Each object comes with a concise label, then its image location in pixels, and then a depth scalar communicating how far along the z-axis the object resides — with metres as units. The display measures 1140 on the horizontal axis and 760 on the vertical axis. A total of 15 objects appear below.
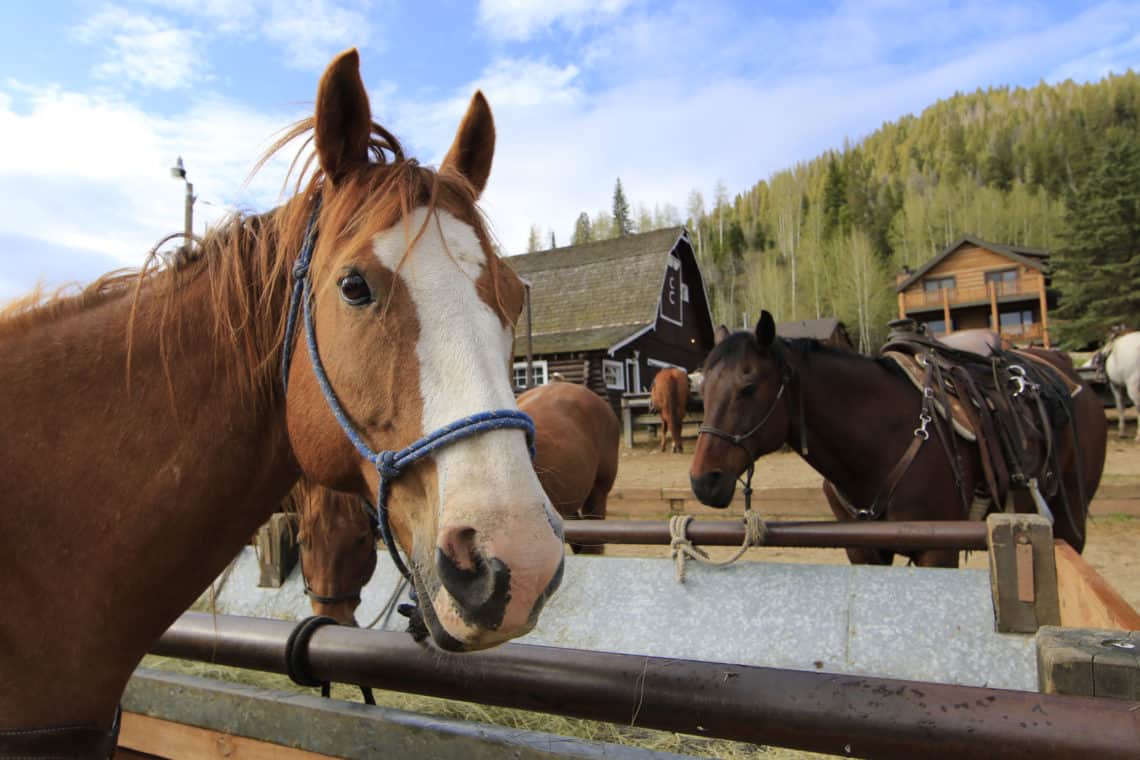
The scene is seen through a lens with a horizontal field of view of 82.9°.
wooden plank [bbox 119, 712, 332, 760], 1.54
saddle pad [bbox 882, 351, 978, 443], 3.36
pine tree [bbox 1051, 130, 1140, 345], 33.50
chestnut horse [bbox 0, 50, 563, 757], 1.03
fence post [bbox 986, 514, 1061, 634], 2.00
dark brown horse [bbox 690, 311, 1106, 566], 3.29
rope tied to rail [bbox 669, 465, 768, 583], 2.82
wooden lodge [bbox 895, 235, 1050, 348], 39.09
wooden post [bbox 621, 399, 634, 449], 14.89
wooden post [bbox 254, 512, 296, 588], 3.73
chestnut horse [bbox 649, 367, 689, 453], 13.27
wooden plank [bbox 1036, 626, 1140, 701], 0.85
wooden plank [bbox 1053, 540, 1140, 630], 1.44
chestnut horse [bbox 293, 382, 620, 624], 2.83
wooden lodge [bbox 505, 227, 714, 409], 20.28
